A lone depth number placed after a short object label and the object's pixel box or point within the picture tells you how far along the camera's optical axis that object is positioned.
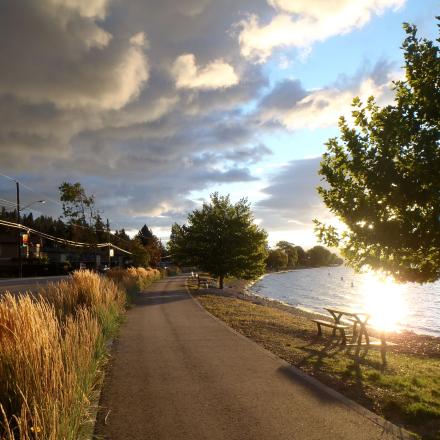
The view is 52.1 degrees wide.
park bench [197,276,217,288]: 36.26
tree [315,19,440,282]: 8.27
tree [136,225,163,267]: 75.55
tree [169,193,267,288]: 33.06
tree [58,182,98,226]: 57.16
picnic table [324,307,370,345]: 11.44
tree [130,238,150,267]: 63.12
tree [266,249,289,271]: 186.00
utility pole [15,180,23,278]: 43.08
